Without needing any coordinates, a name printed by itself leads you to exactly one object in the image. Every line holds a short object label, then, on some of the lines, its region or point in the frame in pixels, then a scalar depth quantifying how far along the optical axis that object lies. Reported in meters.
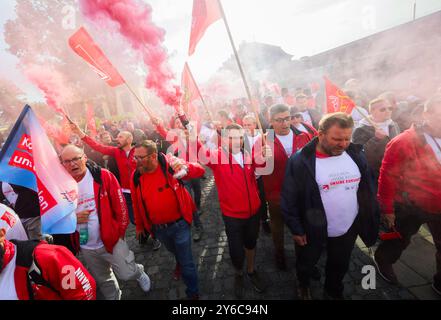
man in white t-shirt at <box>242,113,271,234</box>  4.24
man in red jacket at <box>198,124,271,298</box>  3.06
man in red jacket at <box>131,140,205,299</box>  3.02
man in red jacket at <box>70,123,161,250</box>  4.44
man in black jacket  2.56
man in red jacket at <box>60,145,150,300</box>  2.90
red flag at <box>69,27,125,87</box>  3.22
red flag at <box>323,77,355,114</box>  4.63
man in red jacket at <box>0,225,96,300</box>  1.60
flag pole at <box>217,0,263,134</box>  3.12
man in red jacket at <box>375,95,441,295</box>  2.64
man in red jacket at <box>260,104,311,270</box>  3.44
